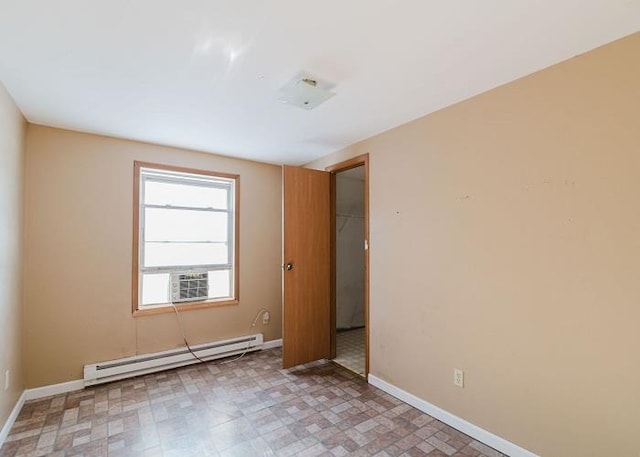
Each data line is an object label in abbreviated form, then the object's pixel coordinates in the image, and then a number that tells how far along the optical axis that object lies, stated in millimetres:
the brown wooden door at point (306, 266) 3191
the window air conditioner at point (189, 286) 3262
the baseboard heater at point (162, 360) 2768
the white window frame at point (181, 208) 3076
